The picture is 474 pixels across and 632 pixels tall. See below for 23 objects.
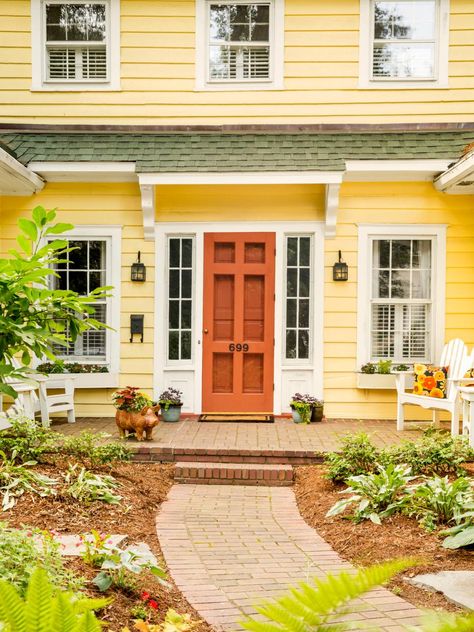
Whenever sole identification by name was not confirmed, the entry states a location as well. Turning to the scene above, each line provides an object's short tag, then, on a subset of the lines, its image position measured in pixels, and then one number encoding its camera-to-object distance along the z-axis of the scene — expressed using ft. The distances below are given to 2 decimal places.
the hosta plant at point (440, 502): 12.40
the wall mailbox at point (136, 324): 24.77
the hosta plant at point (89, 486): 13.67
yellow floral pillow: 22.16
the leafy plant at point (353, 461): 15.75
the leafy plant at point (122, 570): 8.79
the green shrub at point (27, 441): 15.67
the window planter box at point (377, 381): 24.17
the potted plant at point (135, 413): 19.75
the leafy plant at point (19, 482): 13.29
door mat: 23.95
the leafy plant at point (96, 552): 9.62
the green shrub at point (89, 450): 16.37
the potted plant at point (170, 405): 23.75
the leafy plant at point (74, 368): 24.31
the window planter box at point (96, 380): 24.48
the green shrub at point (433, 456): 15.88
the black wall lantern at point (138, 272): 24.54
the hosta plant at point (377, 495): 13.17
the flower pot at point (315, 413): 24.06
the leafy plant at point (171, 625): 7.52
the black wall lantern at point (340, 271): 24.36
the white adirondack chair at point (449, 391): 20.89
